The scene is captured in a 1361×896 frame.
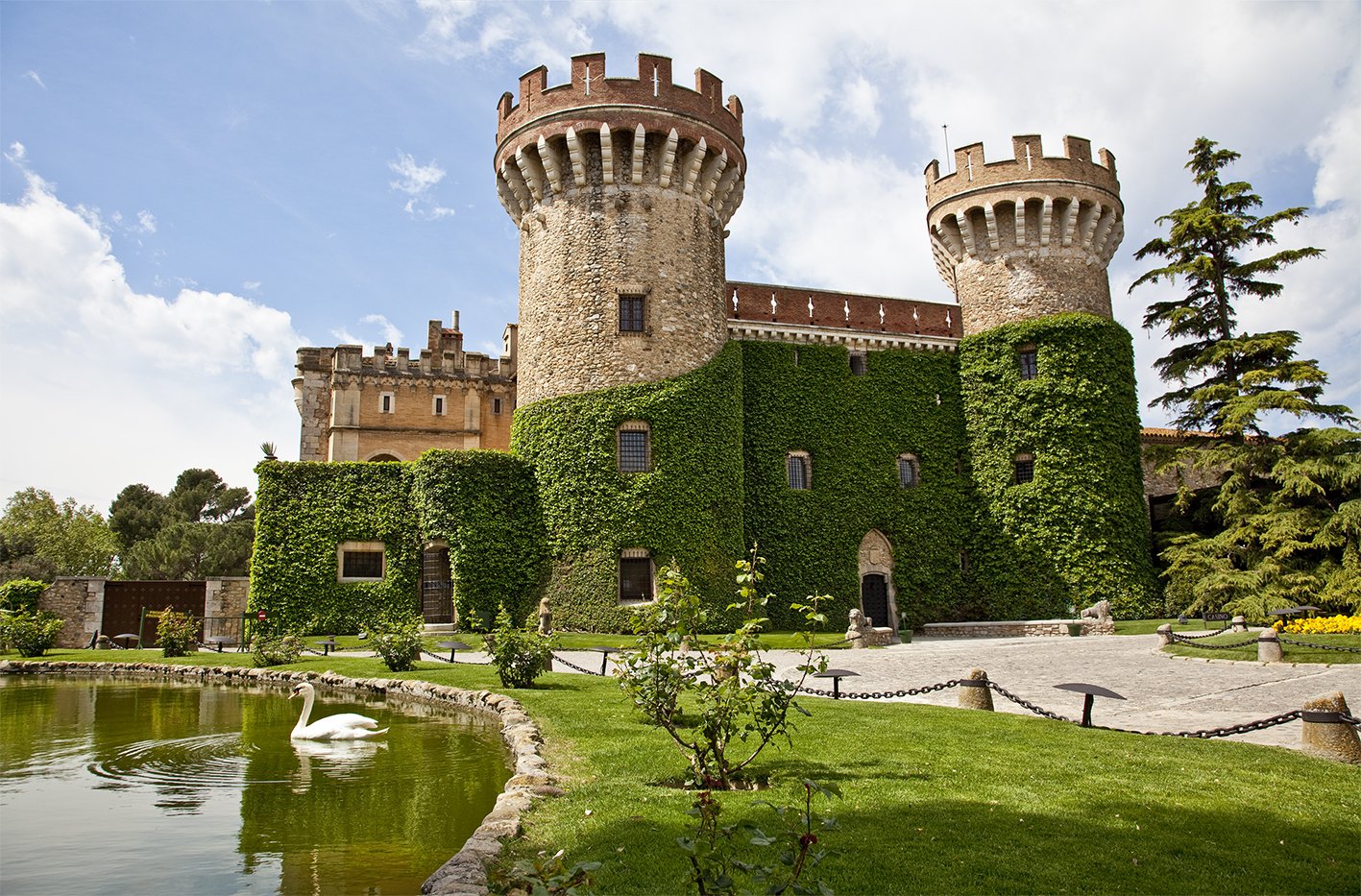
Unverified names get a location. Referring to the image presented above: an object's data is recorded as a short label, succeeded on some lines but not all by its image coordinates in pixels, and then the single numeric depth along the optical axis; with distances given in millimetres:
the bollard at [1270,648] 14438
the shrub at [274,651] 18312
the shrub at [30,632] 21594
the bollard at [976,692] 11320
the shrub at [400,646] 16234
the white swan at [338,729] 9961
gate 28328
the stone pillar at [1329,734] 8070
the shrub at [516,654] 13539
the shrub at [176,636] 21131
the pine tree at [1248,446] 23062
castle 23641
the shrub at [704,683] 6902
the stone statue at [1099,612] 23766
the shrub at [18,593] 25406
